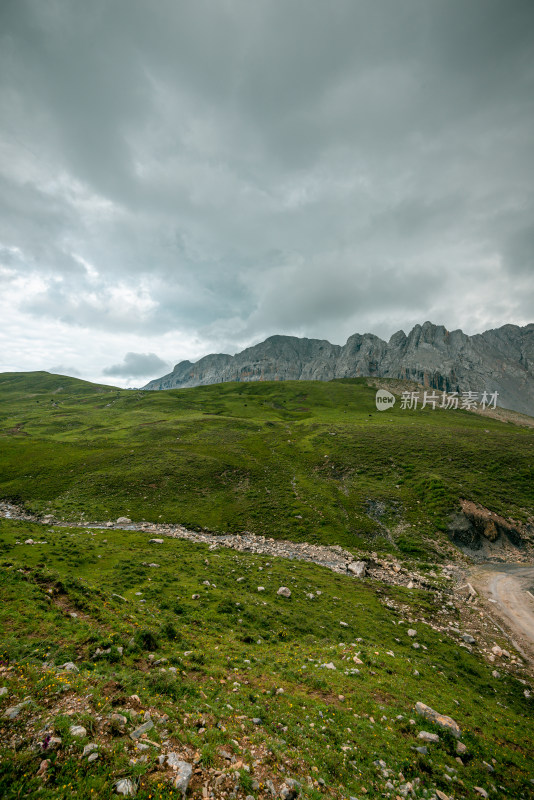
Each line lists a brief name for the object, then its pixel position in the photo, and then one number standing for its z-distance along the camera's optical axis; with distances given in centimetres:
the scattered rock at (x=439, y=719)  1116
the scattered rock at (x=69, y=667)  999
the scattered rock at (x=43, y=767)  609
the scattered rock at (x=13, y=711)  713
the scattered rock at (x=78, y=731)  711
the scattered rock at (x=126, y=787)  621
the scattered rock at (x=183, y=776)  657
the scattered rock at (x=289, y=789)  729
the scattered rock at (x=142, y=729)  764
